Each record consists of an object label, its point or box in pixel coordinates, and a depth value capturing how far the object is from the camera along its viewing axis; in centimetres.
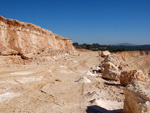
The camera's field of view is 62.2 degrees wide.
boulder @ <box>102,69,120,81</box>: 666
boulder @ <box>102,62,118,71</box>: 741
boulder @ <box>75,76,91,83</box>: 589
